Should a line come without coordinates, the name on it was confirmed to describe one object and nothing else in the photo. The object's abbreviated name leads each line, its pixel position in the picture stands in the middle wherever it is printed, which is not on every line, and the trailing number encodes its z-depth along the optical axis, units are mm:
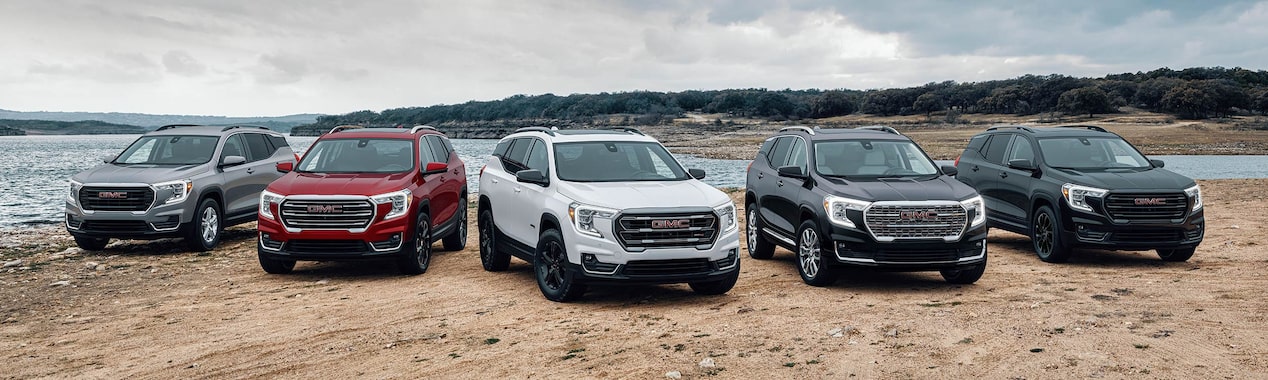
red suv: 10977
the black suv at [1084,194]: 11805
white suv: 8859
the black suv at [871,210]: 9914
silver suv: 13594
